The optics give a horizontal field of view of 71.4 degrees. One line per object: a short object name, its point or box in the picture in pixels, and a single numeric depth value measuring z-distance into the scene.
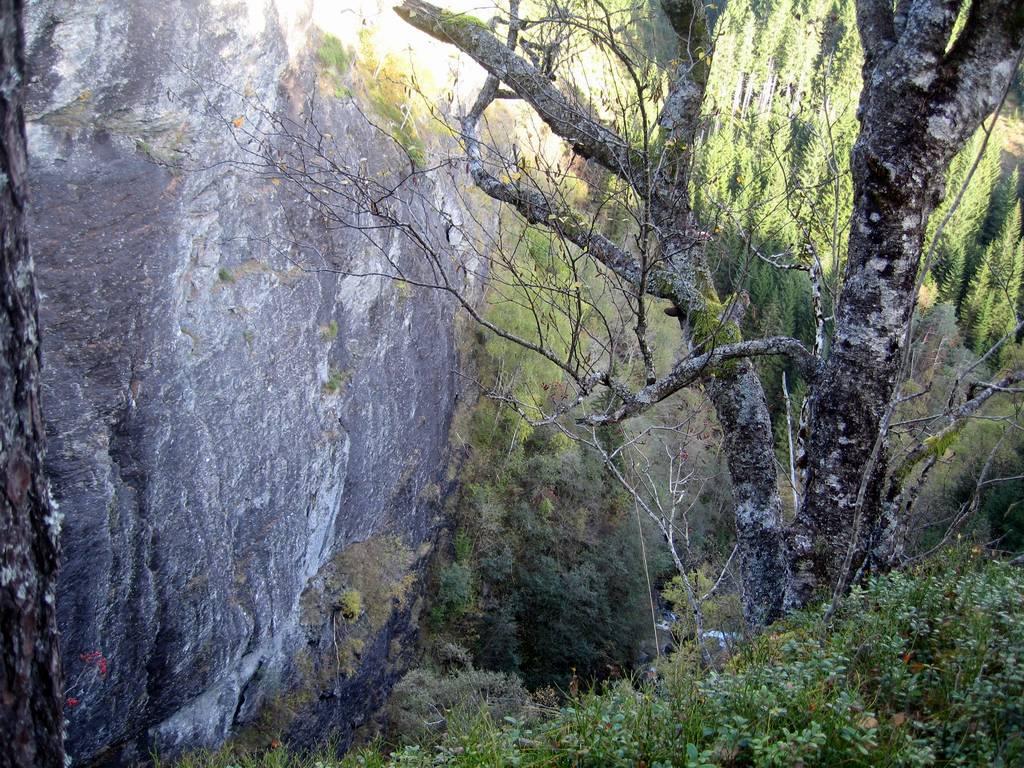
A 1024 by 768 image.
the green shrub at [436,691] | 12.05
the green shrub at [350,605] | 14.15
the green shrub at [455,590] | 16.66
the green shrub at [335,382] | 13.07
